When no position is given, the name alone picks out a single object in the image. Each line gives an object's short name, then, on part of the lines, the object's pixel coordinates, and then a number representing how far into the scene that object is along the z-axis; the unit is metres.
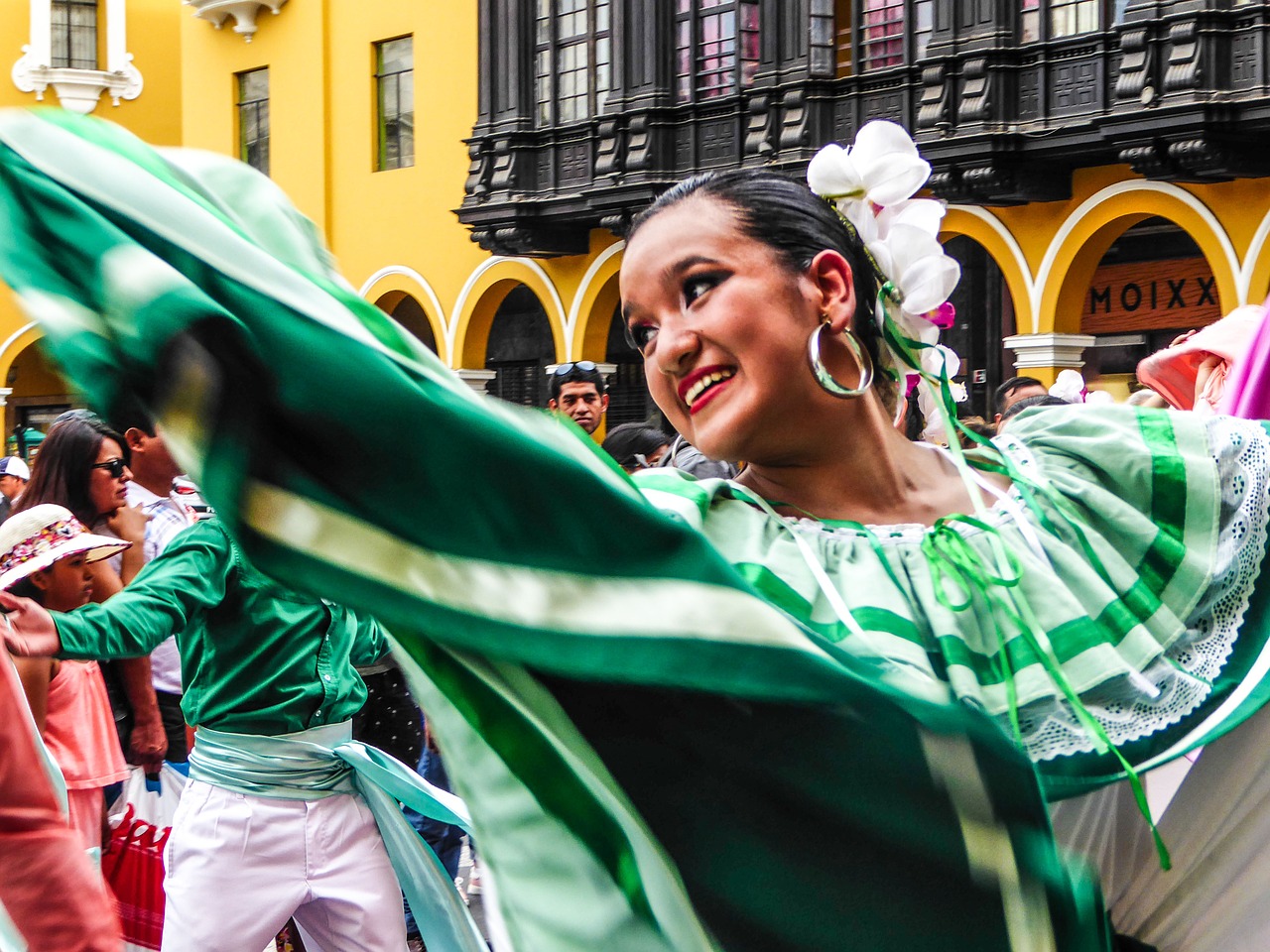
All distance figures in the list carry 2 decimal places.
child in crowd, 4.82
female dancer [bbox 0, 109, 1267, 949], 1.25
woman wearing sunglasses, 5.98
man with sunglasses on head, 8.62
